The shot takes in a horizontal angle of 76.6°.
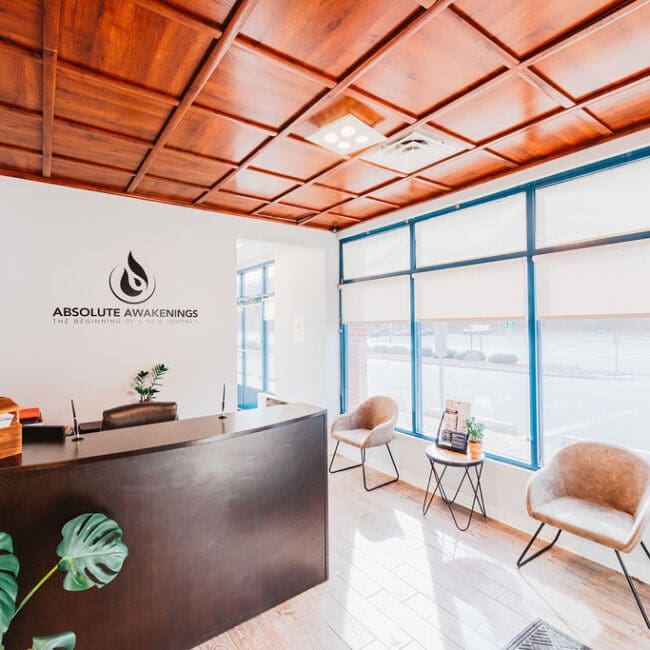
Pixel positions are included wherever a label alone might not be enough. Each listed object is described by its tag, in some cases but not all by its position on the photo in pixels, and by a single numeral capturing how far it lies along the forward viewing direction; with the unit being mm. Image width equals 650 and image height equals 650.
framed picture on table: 3727
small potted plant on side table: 3602
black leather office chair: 2957
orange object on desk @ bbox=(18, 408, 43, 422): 3171
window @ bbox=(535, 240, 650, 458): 2953
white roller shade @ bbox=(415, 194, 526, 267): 3656
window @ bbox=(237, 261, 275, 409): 7632
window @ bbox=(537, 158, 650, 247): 2912
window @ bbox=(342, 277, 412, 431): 4816
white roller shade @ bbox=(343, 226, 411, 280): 4786
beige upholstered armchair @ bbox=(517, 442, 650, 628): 2490
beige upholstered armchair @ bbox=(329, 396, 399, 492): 4297
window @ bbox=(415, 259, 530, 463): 3658
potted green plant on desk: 4078
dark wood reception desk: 1817
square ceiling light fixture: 2656
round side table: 3504
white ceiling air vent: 2918
